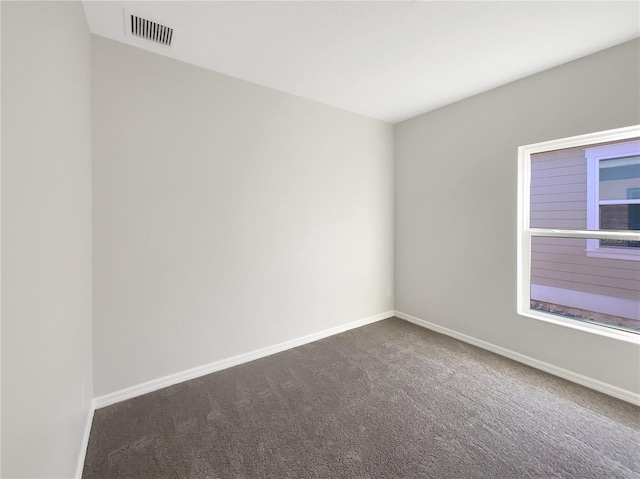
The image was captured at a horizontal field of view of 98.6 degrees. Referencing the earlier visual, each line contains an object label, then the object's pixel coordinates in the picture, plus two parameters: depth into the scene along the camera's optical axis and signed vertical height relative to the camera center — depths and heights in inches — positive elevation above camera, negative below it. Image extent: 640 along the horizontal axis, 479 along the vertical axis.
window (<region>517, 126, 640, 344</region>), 84.7 +1.3
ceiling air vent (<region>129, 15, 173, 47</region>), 71.8 +55.6
